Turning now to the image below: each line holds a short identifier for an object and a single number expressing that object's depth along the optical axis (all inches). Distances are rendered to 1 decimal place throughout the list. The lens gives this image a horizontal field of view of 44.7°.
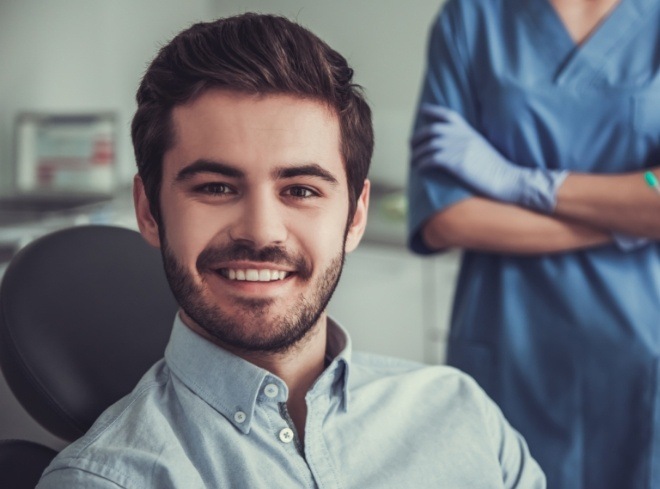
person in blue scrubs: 49.0
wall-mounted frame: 116.0
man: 33.4
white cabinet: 120.3
